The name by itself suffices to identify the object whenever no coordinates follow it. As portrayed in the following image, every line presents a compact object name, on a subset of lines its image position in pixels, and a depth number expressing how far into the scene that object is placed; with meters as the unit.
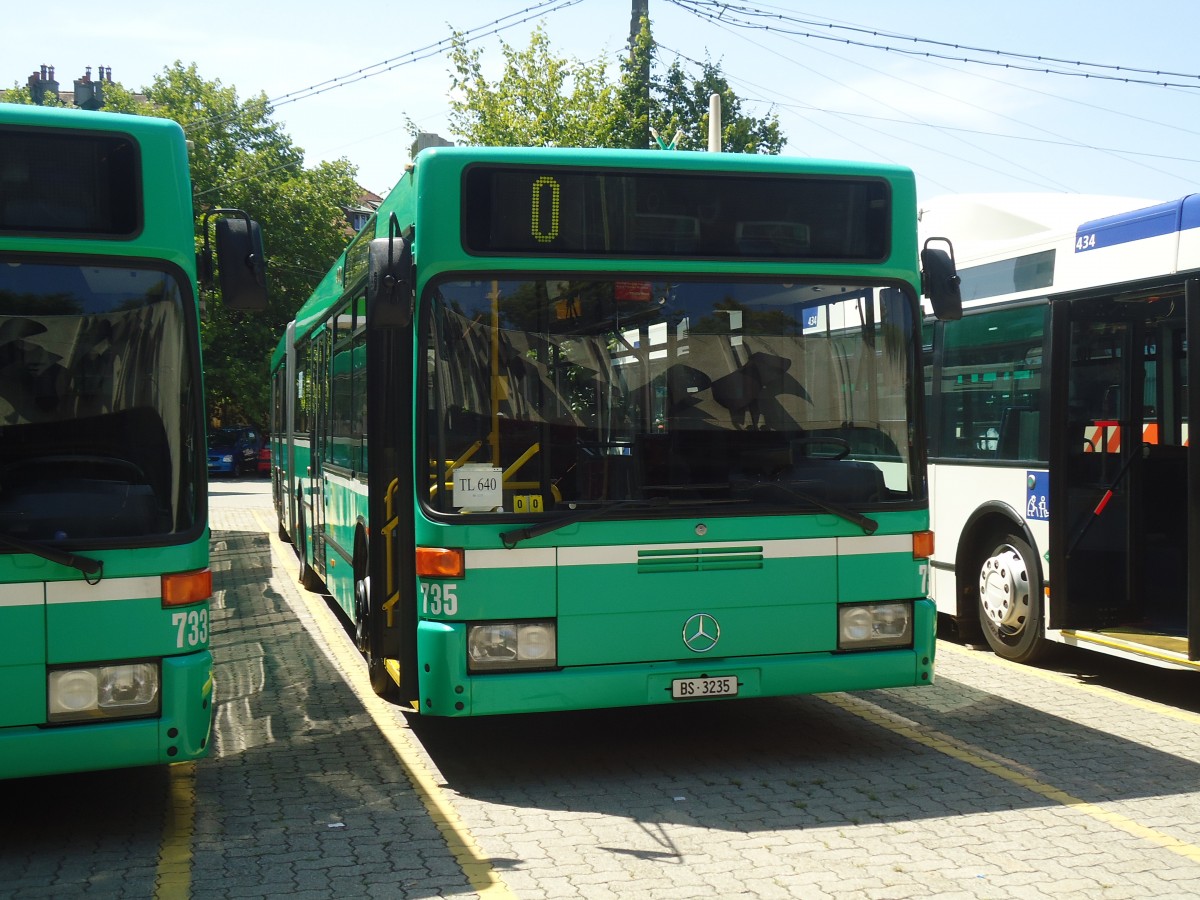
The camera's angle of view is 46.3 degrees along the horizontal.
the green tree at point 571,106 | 27.81
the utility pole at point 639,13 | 22.92
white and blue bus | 9.04
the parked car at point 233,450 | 48.50
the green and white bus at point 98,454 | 5.52
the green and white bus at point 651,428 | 6.50
